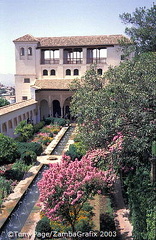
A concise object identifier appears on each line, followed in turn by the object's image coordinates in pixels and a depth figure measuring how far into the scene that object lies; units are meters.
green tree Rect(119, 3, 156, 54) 22.89
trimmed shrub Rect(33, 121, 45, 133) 29.01
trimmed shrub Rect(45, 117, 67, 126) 32.28
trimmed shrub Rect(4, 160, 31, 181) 15.88
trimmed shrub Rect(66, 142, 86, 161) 17.88
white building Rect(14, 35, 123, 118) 34.94
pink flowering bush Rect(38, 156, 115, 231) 8.87
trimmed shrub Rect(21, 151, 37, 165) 18.36
